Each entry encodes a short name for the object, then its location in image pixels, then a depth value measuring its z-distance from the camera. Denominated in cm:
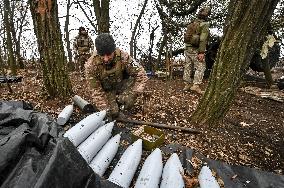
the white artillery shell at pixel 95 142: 153
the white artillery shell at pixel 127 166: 139
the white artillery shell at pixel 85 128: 159
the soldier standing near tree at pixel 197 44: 313
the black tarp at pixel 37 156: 93
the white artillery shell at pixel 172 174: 141
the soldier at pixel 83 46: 462
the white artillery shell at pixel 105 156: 146
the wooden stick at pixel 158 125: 203
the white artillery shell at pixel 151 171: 139
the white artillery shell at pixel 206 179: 143
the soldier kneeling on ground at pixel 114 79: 212
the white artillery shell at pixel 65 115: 186
